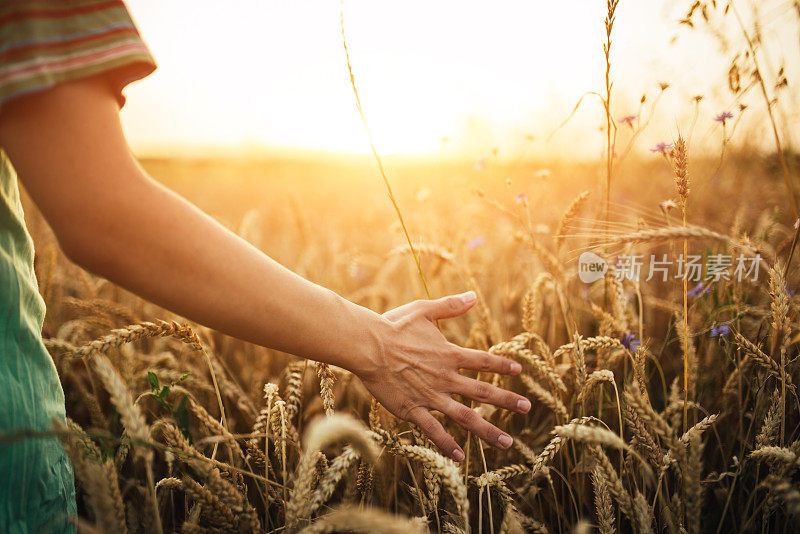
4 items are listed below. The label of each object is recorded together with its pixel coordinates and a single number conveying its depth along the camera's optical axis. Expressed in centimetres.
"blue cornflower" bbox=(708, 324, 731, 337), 128
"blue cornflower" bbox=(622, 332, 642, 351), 133
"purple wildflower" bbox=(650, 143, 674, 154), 122
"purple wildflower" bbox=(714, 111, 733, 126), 125
